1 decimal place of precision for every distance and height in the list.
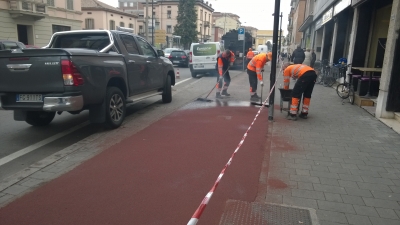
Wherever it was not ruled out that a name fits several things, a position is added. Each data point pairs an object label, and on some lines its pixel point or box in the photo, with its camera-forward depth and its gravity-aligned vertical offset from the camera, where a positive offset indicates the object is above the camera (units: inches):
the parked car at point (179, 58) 1017.5 -30.1
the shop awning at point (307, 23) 1048.5 +108.6
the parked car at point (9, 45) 530.9 -5.0
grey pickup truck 208.8 -23.1
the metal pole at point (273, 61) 276.8 -8.1
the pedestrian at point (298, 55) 645.7 -4.8
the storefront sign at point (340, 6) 491.4 +80.5
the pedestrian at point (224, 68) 427.8 -23.9
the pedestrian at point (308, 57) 647.5 -8.0
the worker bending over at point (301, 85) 289.3 -28.7
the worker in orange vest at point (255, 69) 367.2 -21.1
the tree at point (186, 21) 2431.8 +208.1
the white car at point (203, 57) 714.2 -18.1
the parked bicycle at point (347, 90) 388.5 -44.9
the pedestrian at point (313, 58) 684.1 -11.0
